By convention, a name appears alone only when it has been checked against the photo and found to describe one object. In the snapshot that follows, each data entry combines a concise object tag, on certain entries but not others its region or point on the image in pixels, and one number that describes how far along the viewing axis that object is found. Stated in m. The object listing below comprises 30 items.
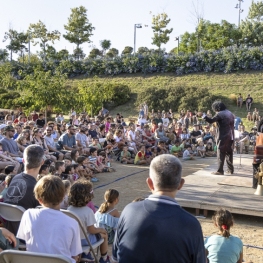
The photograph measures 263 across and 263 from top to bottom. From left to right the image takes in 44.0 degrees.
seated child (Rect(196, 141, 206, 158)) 11.95
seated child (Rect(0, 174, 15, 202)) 4.36
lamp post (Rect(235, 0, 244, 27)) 40.62
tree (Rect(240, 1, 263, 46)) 34.81
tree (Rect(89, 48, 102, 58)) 39.64
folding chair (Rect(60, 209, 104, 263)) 2.74
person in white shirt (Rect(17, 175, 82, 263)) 2.33
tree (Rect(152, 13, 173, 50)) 34.03
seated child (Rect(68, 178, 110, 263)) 3.26
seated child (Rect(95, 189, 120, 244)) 3.92
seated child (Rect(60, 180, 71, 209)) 4.09
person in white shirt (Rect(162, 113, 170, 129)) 15.27
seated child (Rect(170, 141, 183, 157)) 11.71
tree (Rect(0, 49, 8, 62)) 36.43
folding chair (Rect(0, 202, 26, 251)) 2.98
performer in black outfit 6.93
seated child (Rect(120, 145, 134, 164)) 10.44
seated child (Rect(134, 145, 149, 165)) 10.23
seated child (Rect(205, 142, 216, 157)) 12.09
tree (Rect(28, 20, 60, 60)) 34.81
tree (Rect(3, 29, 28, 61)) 36.91
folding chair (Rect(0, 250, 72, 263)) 2.06
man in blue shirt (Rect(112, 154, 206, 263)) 1.73
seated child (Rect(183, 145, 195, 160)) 11.29
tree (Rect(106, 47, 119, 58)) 41.39
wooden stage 5.39
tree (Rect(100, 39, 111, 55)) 42.96
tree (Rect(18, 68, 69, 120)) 15.89
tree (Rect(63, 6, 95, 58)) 35.34
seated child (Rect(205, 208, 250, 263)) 3.12
